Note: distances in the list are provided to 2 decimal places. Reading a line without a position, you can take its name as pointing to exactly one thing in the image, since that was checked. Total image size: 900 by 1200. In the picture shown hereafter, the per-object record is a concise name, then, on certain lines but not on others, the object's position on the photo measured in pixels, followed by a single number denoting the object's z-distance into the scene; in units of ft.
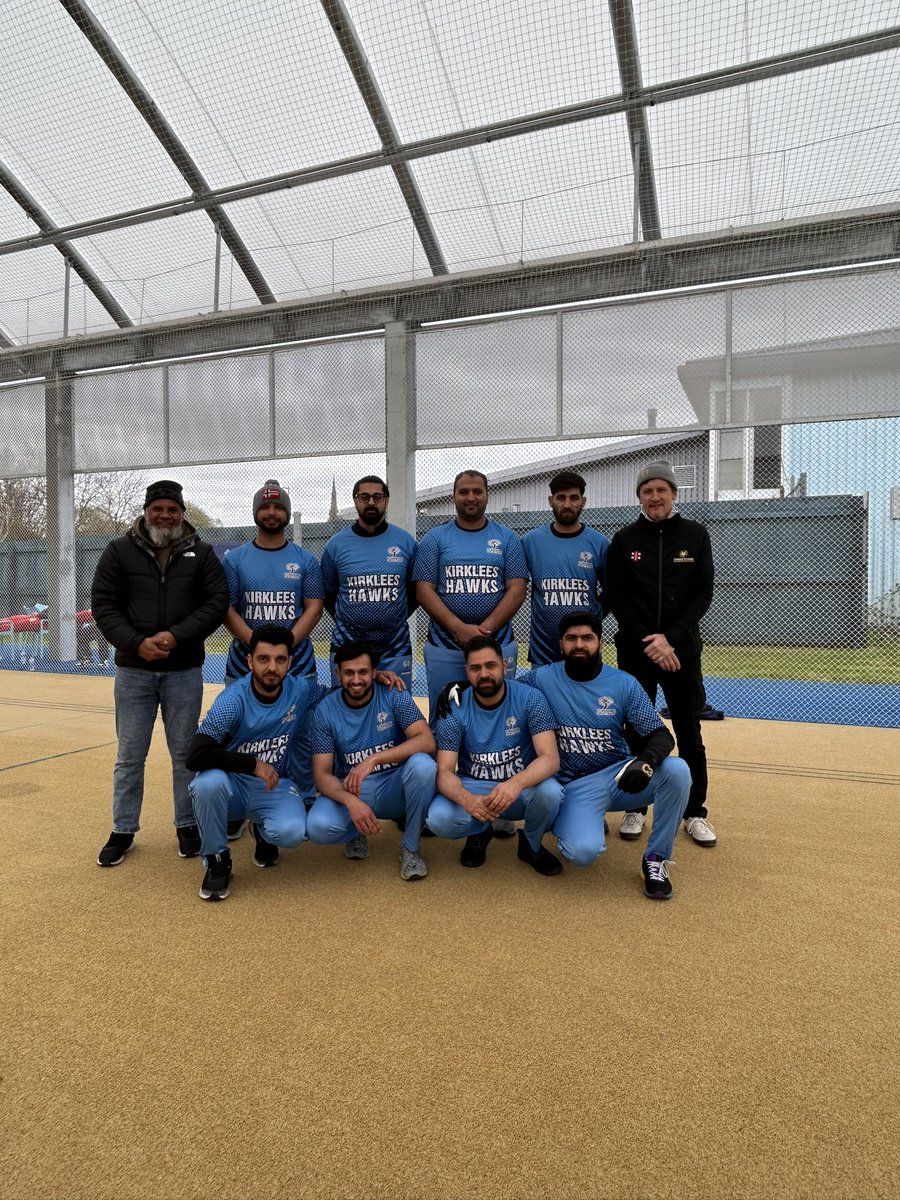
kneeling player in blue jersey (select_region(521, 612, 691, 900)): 9.59
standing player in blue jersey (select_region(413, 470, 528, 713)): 12.21
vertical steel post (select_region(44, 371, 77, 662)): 30.66
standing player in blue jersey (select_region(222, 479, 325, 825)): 12.09
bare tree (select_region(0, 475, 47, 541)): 43.65
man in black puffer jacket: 10.68
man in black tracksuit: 11.80
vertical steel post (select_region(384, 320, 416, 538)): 24.47
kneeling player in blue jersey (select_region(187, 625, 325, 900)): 9.54
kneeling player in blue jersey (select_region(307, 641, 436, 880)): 10.10
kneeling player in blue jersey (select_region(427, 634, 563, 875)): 9.93
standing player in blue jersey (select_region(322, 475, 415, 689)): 12.32
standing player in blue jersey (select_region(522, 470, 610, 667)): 12.25
